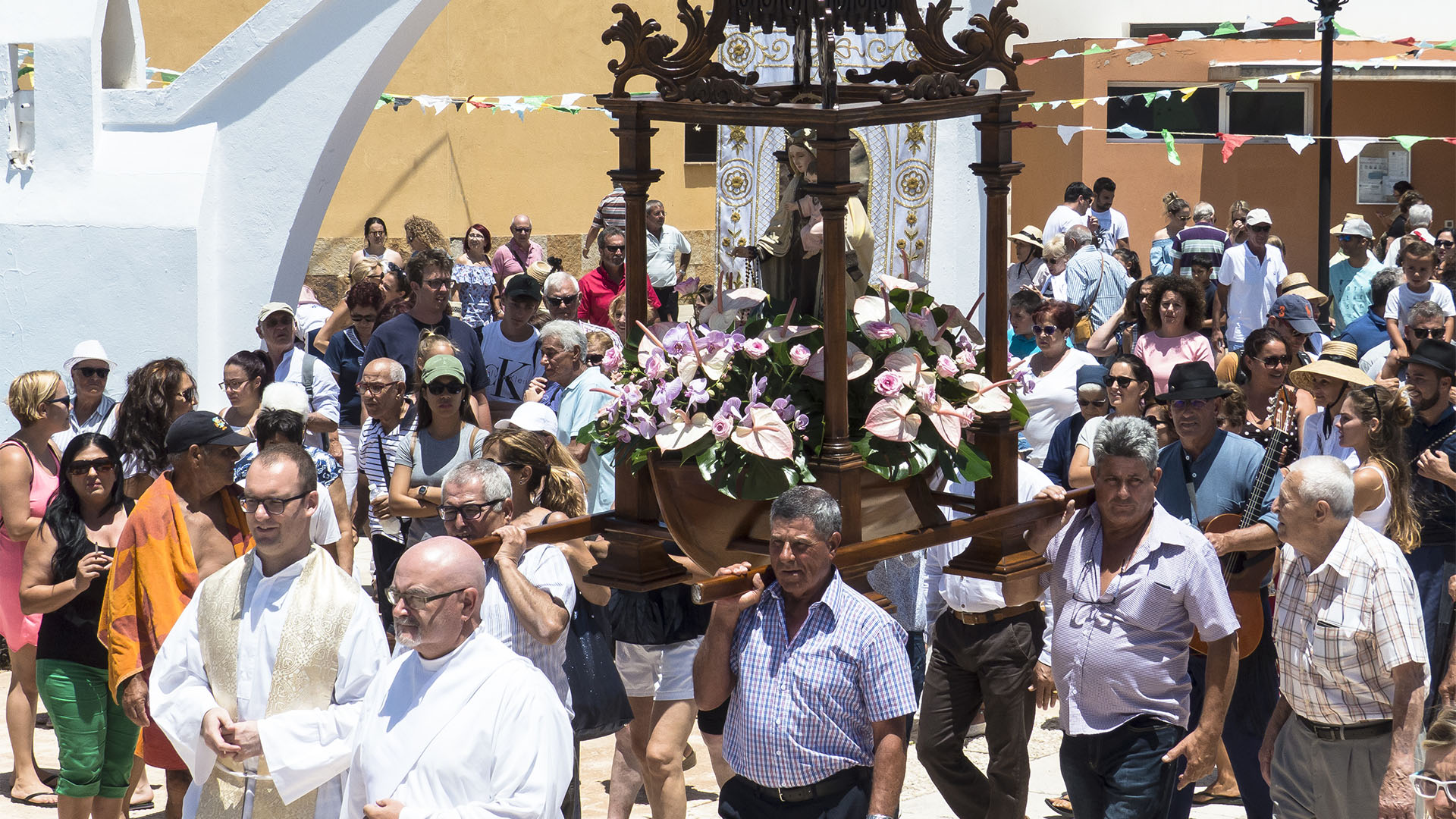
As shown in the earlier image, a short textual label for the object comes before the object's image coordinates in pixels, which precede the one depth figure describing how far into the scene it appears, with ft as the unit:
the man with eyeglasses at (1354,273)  43.47
